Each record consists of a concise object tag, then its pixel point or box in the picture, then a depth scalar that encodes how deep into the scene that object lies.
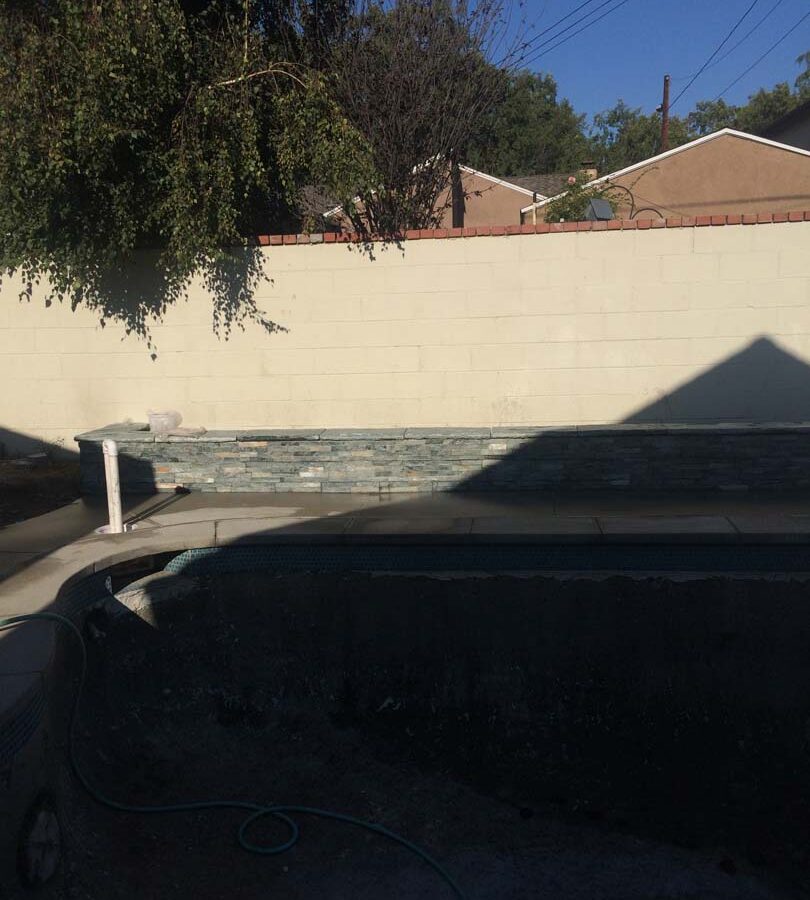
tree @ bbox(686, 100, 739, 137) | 60.72
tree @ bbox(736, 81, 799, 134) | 52.62
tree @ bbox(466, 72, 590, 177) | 34.44
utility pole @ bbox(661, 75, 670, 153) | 29.25
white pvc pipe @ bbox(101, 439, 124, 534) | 7.19
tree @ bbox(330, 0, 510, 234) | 10.38
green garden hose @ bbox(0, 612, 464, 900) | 4.93
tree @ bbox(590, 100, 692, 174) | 52.78
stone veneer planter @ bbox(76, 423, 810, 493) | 8.05
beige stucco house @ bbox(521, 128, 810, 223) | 20.11
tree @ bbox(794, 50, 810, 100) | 53.88
